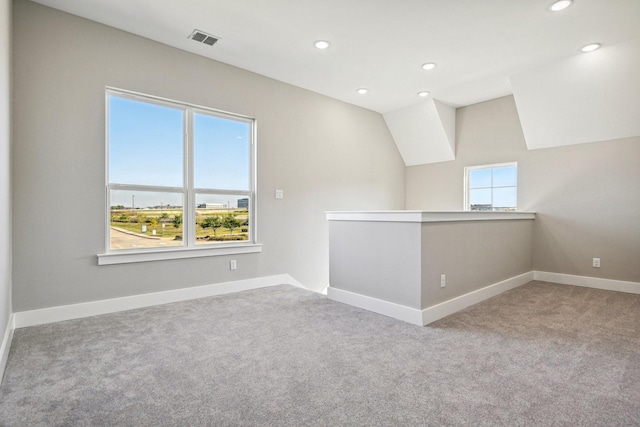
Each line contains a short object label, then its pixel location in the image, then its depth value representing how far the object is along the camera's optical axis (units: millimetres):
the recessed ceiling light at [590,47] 3546
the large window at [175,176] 3422
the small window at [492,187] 5211
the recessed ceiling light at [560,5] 2781
